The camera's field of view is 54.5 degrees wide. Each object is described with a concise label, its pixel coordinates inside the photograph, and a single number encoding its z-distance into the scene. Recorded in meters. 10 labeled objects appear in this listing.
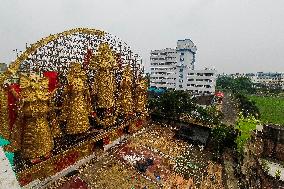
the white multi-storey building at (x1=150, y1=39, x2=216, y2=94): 58.03
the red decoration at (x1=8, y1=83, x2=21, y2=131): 12.93
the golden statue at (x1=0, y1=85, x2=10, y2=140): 12.66
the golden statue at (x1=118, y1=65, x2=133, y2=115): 18.45
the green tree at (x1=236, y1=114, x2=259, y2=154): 20.33
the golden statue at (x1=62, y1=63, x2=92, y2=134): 14.70
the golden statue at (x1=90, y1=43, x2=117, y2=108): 16.53
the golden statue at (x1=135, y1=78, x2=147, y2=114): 20.16
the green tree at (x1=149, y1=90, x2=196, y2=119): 24.19
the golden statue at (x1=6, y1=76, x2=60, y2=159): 12.51
